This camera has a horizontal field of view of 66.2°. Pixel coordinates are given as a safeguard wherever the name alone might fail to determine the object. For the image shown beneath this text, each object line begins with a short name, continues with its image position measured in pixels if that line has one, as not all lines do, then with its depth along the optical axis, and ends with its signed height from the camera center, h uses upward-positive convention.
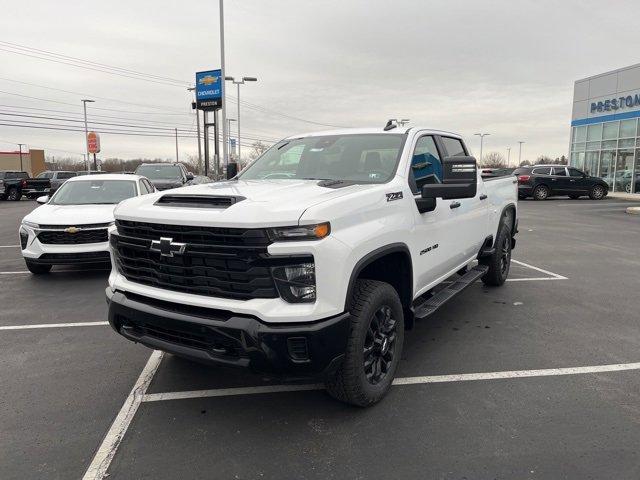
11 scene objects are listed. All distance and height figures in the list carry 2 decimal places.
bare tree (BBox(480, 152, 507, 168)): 95.99 +1.36
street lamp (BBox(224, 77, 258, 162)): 30.23 +5.34
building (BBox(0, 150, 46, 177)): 55.65 +0.57
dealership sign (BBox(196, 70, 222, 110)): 30.83 +4.82
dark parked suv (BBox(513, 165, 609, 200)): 25.23 -0.87
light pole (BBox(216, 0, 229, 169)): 22.69 +3.60
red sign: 45.28 +2.19
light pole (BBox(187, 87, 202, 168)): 49.48 +4.58
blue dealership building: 27.76 +2.35
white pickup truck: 2.81 -0.62
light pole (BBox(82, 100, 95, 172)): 46.18 +4.66
